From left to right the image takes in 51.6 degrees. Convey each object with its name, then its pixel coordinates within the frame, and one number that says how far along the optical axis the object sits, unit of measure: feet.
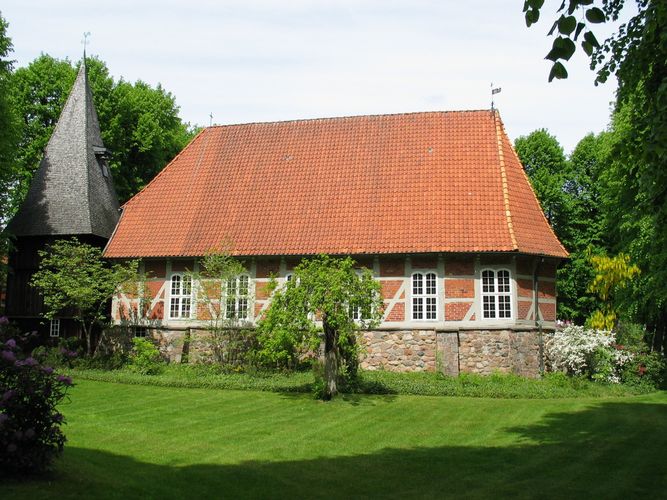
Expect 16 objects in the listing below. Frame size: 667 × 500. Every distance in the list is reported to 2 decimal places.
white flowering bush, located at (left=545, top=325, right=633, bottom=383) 69.36
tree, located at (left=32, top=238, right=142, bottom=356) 75.31
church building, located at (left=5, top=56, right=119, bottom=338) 84.28
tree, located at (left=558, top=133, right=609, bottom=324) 109.29
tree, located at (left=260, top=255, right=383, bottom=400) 55.62
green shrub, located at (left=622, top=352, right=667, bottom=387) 69.62
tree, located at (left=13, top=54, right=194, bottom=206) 105.09
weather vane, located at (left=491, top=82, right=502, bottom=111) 81.12
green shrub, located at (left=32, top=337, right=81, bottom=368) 74.09
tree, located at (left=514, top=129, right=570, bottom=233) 113.09
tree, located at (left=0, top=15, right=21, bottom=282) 74.43
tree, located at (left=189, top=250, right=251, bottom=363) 72.54
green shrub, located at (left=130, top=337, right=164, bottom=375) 71.15
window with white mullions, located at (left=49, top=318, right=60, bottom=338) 84.64
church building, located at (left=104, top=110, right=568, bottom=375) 70.95
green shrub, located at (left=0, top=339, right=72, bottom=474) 26.53
